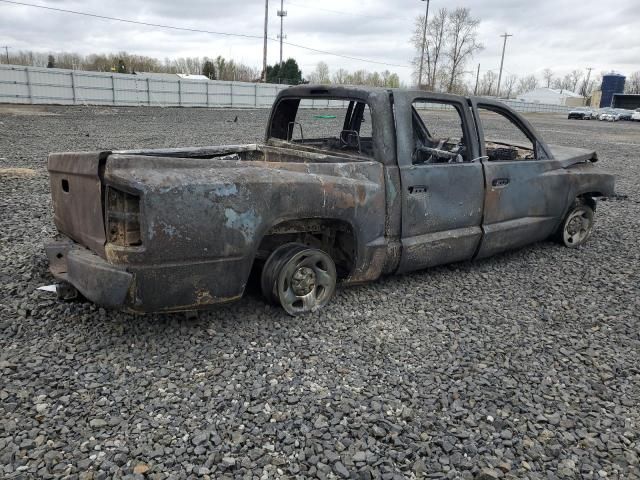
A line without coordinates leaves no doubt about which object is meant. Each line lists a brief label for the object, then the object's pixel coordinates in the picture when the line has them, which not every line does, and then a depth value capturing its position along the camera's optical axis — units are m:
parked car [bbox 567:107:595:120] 49.91
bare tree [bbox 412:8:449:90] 70.81
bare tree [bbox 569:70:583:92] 126.00
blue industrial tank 77.19
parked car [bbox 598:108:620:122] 47.49
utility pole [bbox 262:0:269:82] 44.34
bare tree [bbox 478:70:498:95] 102.70
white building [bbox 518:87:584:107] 91.33
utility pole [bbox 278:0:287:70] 56.43
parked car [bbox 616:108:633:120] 48.75
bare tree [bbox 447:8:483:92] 71.19
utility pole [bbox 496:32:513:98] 79.06
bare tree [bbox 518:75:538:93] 123.19
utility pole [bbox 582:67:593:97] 120.38
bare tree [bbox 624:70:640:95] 107.16
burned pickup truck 3.03
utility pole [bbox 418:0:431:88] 53.51
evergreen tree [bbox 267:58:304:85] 63.41
